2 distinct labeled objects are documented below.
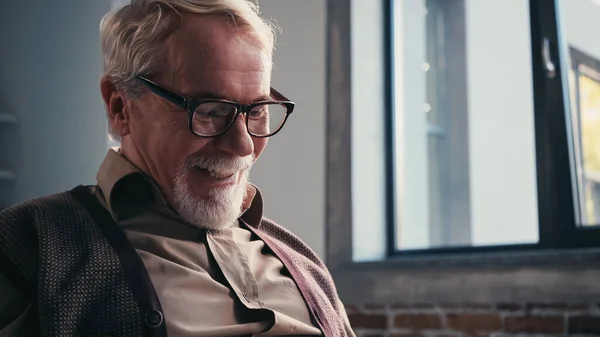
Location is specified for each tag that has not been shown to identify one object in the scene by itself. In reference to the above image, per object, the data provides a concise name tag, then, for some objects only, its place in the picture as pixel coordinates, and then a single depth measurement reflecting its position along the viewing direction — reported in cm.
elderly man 161
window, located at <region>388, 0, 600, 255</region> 259
